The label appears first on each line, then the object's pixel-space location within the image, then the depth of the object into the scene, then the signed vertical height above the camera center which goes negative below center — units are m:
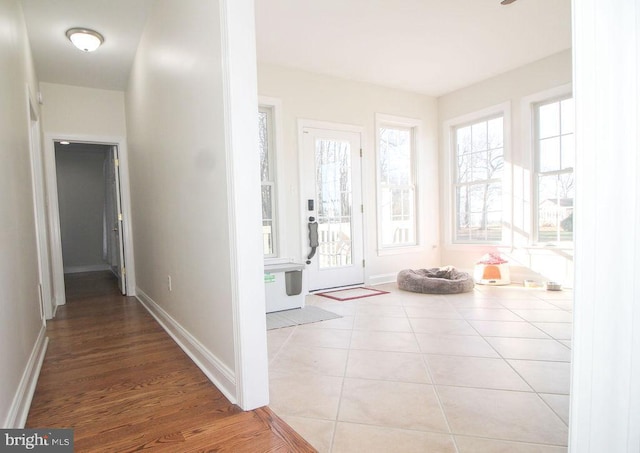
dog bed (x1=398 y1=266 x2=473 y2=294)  4.00 -0.86
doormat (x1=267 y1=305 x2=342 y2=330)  3.00 -0.95
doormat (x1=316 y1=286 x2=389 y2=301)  4.03 -0.99
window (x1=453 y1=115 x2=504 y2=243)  4.74 +0.36
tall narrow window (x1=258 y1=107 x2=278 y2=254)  4.05 +0.37
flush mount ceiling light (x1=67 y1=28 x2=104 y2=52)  3.06 +1.57
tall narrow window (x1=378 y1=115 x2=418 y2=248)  4.96 +0.39
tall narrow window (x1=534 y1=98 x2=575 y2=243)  4.06 +0.40
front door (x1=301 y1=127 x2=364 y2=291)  4.28 +0.08
